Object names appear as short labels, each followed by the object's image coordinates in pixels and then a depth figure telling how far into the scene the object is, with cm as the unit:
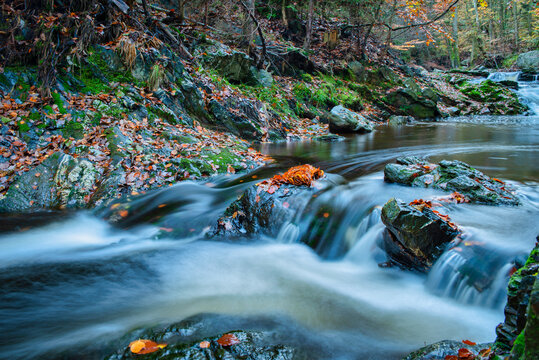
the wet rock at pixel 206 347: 205
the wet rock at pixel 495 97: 1896
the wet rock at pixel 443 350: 193
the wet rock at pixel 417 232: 327
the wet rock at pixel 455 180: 441
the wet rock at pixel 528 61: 2544
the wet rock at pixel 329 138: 1085
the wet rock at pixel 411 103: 1755
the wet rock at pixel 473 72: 2646
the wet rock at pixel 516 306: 154
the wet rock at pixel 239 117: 894
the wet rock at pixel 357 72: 1773
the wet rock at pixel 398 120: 1545
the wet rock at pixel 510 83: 2170
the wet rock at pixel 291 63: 1468
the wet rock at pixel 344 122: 1224
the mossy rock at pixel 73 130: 572
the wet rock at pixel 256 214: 451
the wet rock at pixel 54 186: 491
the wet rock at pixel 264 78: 1245
